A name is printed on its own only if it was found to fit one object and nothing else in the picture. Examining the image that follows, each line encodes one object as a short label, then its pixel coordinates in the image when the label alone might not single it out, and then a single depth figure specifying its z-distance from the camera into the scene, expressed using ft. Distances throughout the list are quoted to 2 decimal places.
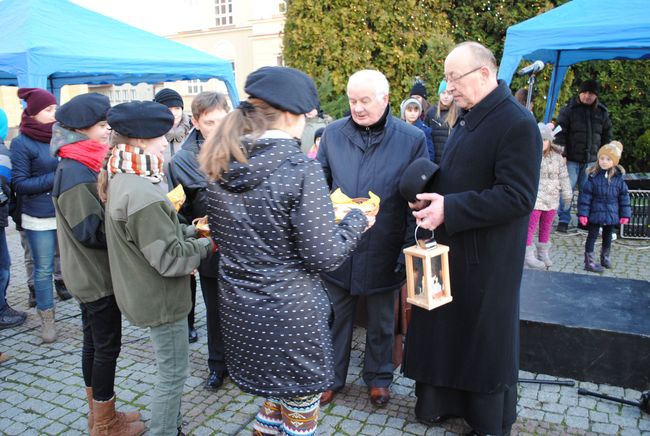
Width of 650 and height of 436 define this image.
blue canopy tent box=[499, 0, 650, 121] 17.47
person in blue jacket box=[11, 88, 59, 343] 14.23
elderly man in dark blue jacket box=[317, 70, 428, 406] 10.04
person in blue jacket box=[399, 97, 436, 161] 22.33
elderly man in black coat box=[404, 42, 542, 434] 7.97
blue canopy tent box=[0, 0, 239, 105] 18.21
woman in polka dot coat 6.07
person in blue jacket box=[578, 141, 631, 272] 19.03
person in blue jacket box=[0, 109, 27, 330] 14.06
